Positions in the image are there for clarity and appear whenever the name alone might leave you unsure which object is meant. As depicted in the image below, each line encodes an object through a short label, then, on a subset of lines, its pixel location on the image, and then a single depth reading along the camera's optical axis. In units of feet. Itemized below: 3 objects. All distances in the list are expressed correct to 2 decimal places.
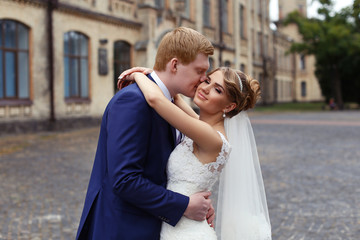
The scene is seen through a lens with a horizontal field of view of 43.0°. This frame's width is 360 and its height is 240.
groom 6.42
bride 6.69
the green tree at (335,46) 120.06
